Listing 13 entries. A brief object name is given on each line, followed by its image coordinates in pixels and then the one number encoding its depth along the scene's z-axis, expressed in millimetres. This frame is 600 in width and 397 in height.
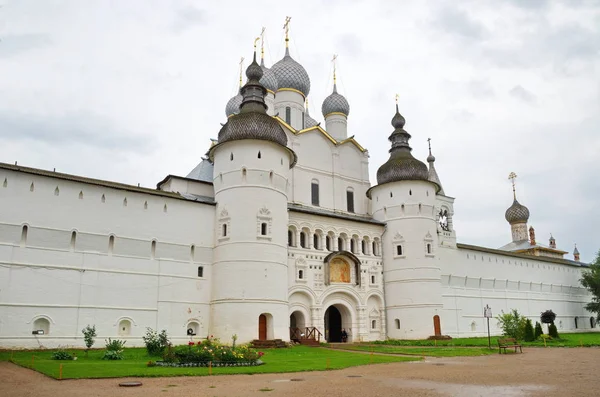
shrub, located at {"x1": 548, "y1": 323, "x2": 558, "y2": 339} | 29469
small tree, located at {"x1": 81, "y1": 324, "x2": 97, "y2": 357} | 19125
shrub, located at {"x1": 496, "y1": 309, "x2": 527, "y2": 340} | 27328
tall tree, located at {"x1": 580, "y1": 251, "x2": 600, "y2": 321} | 45062
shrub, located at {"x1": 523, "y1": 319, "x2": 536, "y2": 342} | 28234
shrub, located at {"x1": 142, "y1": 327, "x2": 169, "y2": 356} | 19098
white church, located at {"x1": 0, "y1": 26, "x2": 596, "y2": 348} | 21953
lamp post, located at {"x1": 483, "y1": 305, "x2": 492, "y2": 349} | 22538
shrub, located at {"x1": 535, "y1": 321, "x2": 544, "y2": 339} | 28969
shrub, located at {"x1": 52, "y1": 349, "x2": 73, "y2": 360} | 17609
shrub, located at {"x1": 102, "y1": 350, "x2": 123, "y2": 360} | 17609
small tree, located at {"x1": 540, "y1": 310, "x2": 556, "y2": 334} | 32306
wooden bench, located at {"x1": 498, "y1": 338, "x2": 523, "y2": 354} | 20969
